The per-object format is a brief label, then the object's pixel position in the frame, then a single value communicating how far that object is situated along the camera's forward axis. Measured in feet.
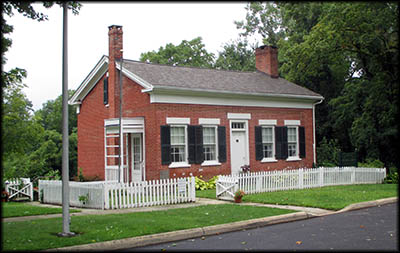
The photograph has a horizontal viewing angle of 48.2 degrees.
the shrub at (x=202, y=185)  62.75
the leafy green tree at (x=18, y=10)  36.52
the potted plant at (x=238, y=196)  48.64
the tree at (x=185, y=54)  157.28
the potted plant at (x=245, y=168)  70.38
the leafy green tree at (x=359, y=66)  64.64
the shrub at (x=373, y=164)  79.61
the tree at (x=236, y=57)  152.56
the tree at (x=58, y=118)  121.49
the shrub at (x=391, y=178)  68.90
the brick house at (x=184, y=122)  62.54
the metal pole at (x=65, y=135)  31.07
